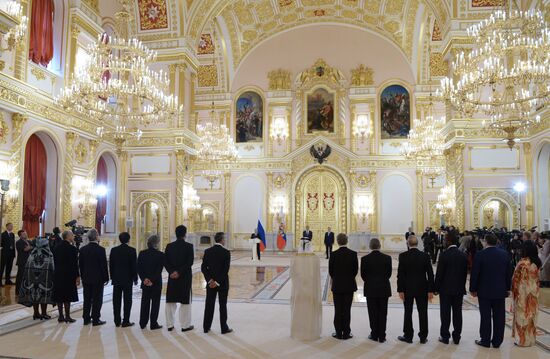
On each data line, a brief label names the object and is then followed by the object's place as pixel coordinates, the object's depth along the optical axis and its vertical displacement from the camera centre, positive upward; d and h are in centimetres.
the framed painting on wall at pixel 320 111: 2719 +569
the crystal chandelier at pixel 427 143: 1903 +280
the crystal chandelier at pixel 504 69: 1020 +321
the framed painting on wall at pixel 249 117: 2789 +548
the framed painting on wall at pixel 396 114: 2667 +542
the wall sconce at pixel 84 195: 1556 +50
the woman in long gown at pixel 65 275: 772 -105
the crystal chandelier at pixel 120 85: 1169 +308
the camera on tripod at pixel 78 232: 1245 -59
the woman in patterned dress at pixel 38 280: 780 -114
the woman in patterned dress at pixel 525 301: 645 -122
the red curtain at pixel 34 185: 1382 +74
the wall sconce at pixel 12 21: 641 +314
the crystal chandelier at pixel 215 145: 2148 +300
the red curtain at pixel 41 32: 1379 +526
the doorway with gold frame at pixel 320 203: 2639 +44
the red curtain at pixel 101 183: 1814 +101
